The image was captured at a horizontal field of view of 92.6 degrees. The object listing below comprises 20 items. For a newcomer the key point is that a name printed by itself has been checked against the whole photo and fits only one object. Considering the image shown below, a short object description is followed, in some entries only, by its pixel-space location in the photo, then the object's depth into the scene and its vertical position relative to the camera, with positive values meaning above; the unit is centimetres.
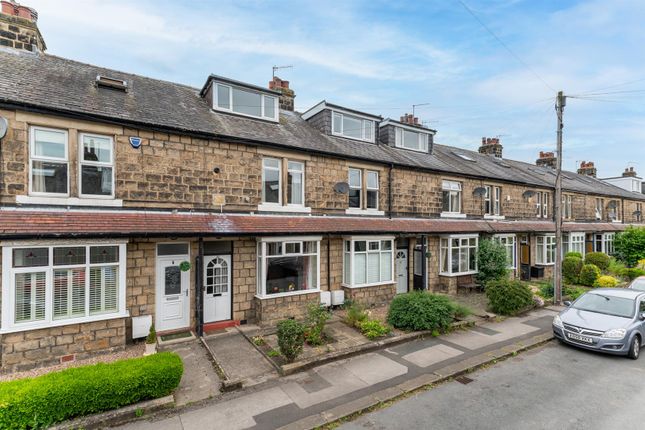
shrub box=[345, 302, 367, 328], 970 -311
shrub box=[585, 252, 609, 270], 1894 -255
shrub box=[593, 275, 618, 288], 1557 -322
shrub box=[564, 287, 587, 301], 1425 -354
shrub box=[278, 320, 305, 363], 707 -277
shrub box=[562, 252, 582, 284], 1734 -285
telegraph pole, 1332 +26
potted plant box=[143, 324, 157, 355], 773 -316
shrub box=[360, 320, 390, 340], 887 -326
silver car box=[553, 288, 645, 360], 802 -288
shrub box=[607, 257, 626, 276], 1827 -300
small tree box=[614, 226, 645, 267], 2128 -189
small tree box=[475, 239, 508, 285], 1545 -222
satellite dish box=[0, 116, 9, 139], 699 +212
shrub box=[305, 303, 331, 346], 835 -292
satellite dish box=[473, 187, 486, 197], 1677 +152
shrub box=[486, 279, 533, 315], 1145 -294
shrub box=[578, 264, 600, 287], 1655 -302
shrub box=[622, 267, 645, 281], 1770 -314
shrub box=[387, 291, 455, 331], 946 -293
